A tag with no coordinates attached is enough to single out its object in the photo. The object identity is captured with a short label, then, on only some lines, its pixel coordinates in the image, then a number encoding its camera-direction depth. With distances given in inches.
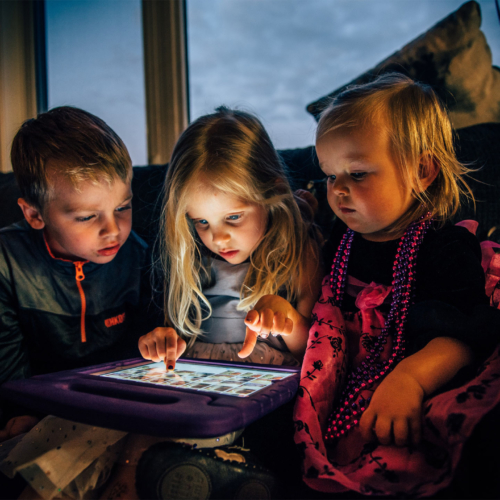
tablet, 17.4
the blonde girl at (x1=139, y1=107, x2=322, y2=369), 34.3
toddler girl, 21.6
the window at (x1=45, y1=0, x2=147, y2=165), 81.6
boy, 35.1
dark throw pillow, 40.9
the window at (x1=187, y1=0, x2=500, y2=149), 64.0
